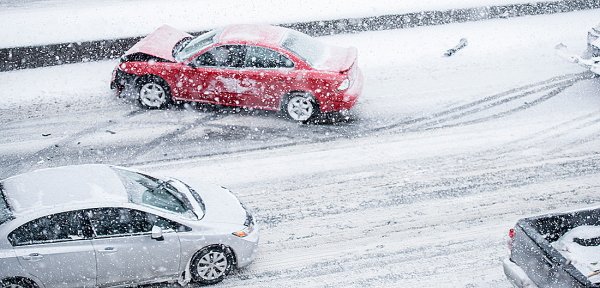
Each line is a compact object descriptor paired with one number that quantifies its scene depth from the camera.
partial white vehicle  13.45
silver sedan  7.88
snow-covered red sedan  12.65
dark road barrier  14.91
